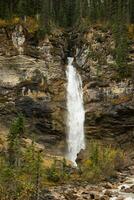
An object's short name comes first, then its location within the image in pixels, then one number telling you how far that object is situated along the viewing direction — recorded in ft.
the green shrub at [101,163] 320.29
